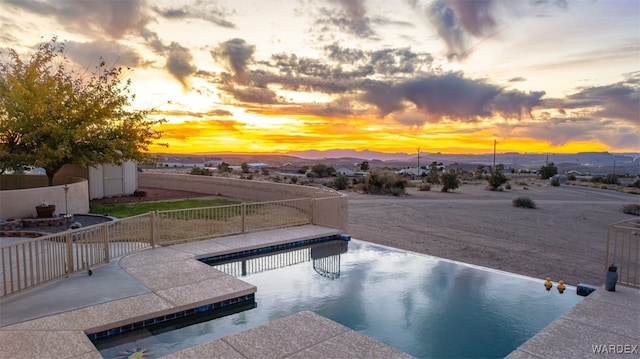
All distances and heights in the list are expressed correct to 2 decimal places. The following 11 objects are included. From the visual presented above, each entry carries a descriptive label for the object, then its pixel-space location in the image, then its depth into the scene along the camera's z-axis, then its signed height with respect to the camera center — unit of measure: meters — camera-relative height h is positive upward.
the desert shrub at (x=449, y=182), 35.38 -2.23
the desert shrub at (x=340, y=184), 35.39 -2.55
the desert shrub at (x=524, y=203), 24.41 -2.78
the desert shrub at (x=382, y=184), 32.12 -2.29
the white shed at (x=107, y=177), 21.03 -1.41
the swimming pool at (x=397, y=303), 5.67 -2.70
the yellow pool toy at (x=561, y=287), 7.76 -2.56
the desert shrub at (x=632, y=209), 23.27 -3.00
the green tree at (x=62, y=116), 16.45 +1.63
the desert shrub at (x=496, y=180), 38.03 -2.16
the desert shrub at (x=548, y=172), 61.17 -2.04
